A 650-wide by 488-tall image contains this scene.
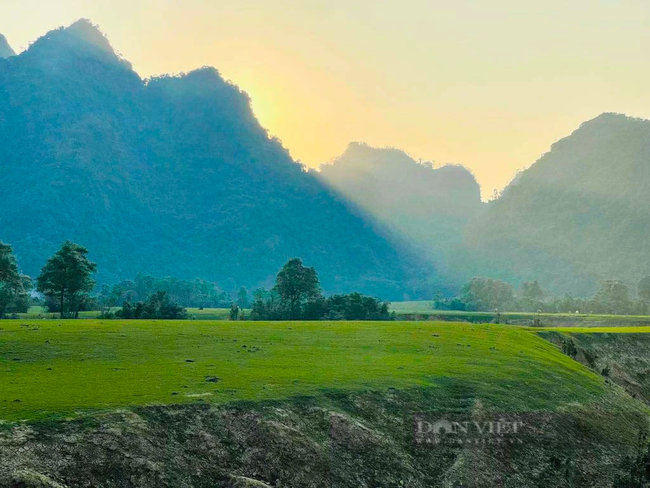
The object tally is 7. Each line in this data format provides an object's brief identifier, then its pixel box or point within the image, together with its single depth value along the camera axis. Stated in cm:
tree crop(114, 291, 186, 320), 10731
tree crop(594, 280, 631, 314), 18625
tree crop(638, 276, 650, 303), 19660
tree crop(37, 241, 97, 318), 9962
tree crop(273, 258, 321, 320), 12988
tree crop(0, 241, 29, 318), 9850
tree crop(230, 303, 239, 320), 12194
